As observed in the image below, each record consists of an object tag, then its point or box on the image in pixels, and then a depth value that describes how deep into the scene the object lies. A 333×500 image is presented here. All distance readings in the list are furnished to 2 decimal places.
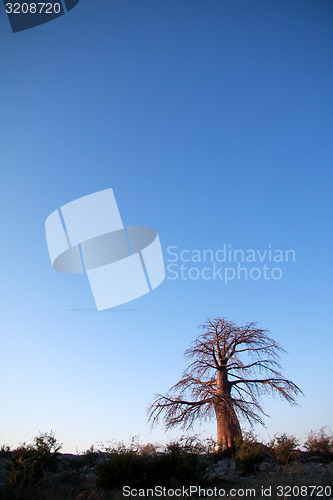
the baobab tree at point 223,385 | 17.12
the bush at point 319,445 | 16.55
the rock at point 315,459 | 15.58
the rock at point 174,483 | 11.24
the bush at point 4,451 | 15.85
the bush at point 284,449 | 14.55
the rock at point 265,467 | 13.92
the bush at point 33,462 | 11.34
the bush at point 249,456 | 13.97
